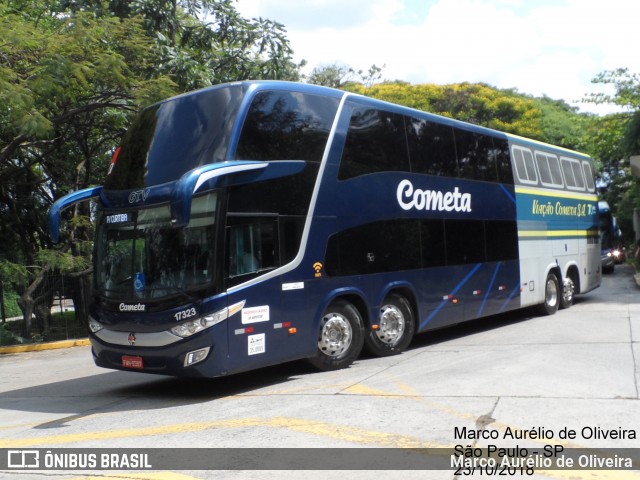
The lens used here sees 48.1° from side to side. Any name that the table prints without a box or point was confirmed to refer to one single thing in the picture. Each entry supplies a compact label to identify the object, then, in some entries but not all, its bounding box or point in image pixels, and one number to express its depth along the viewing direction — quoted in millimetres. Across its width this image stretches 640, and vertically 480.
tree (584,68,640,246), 26875
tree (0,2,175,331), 15133
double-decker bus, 8797
